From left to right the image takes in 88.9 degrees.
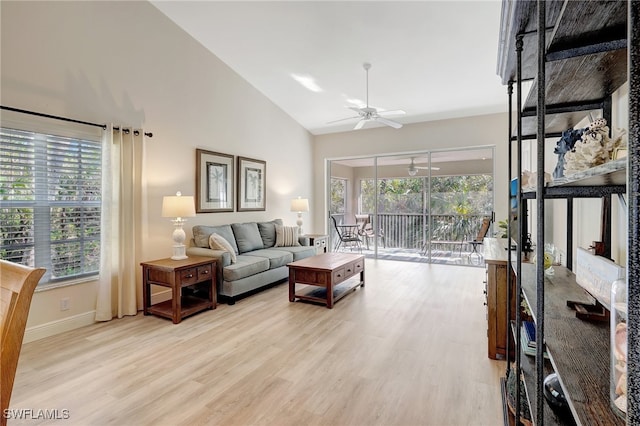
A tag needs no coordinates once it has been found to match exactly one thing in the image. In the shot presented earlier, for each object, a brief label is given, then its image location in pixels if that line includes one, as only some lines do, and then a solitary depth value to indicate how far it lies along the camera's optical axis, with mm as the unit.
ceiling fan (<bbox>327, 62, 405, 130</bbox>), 4465
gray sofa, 4086
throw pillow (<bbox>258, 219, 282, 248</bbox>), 5652
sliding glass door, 6320
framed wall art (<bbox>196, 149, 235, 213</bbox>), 4816
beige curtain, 3521
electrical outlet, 3281
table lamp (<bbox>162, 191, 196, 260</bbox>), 3842
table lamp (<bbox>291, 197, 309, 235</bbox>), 6477
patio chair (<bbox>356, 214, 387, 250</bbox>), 7285
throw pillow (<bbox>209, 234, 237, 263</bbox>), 4277
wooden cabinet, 2488
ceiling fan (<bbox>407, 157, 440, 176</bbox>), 6754
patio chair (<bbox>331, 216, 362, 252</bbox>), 7508
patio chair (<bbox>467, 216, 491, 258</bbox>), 5715
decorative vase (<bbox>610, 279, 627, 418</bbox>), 736
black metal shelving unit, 485
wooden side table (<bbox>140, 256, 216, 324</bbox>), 3484
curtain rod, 2875
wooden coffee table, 3959
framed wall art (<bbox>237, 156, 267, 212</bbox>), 5613
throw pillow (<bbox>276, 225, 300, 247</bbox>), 5676
